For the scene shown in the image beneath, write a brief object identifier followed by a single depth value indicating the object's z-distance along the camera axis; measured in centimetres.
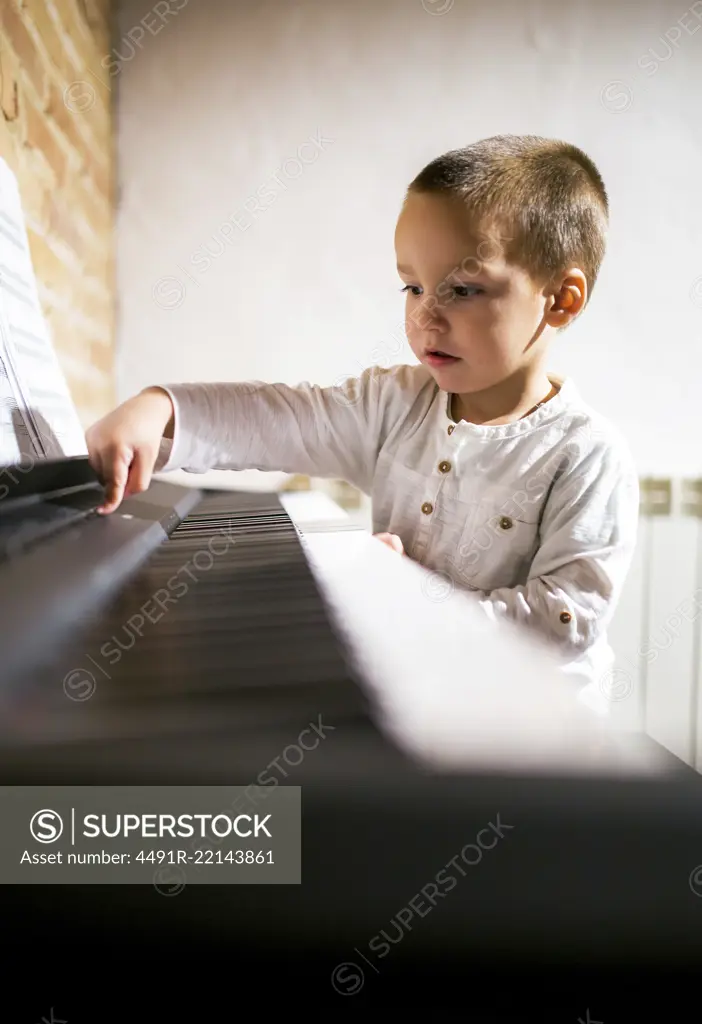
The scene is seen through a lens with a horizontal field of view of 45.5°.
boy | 58
